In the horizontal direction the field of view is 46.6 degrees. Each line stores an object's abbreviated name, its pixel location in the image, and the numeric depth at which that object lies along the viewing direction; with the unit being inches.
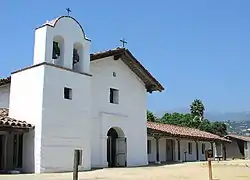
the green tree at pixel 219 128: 1545.4
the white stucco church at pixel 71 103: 544.5
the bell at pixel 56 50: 601.0
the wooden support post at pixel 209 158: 394.5
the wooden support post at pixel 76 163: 322.9
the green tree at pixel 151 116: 1522.8
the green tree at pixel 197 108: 1966.2
